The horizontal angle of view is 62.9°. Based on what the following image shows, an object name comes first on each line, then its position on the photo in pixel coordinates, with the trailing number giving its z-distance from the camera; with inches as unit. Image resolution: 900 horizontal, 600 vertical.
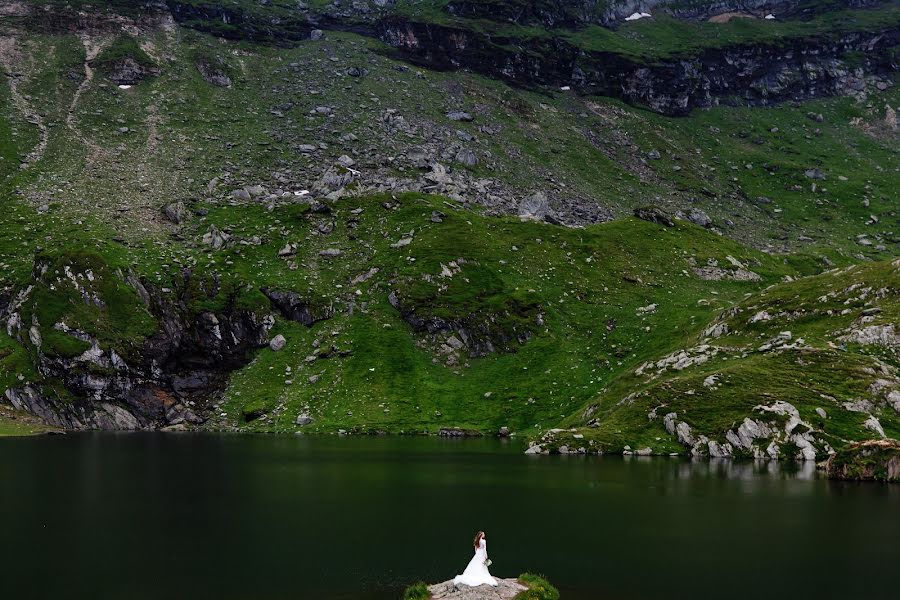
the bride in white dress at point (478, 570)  1273.4
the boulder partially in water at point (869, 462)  2701.8
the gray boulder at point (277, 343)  5482.3
